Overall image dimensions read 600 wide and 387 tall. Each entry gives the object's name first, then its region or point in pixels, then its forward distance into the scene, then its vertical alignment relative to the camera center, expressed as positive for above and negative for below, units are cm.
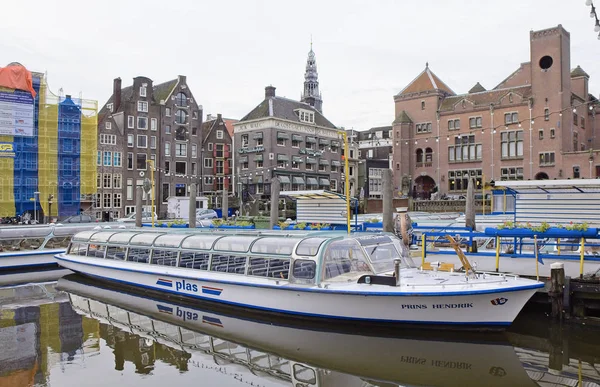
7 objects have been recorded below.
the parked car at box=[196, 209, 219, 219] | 4398 -113
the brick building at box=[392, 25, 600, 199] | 5188 +805
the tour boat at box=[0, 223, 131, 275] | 2429 -227
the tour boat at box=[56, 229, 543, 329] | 1227 -211
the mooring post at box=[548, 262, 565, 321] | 1379 -229
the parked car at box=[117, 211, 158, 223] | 3988 -138
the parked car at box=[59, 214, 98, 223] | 3931 -139
